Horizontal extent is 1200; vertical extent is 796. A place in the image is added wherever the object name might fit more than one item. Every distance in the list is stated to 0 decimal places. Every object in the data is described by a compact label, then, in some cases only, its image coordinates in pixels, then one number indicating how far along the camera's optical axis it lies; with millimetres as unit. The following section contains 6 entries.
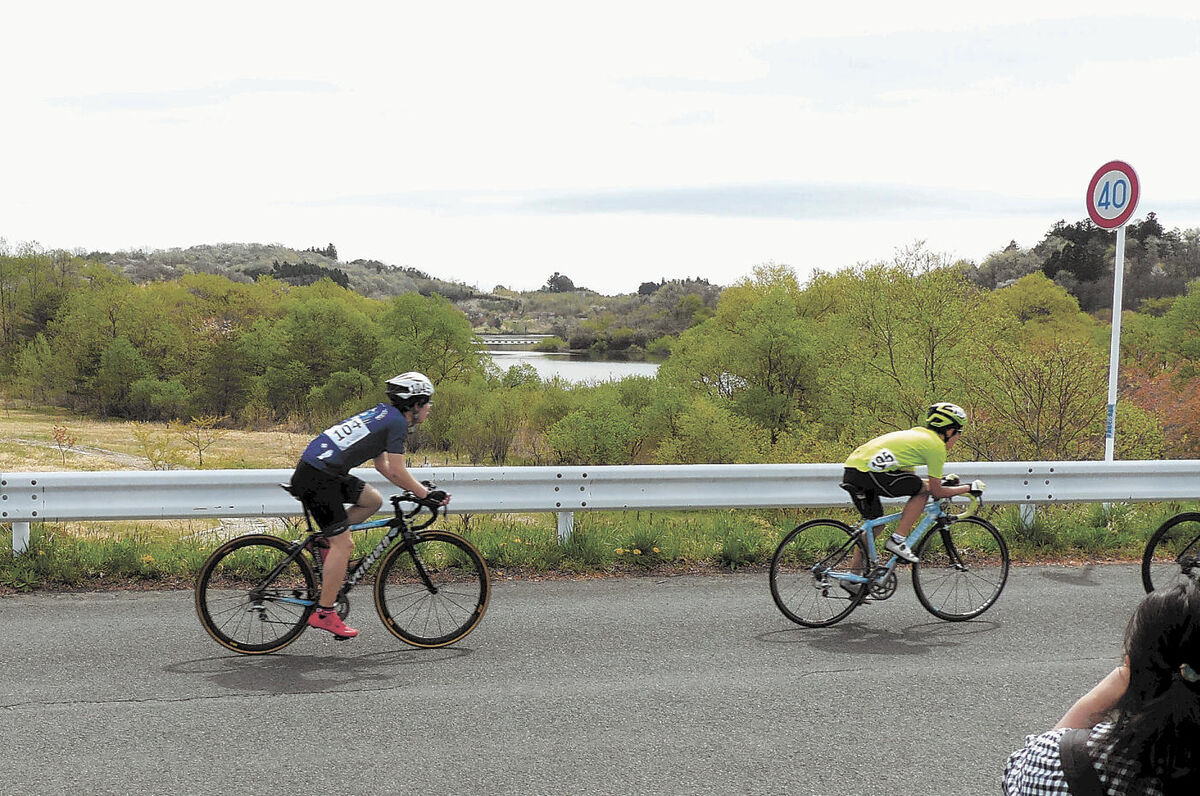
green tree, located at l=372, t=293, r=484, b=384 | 61656
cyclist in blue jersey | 5727
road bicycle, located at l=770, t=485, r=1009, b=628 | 6598
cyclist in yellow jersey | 6441
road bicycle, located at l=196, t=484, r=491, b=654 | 5887
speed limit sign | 9734
